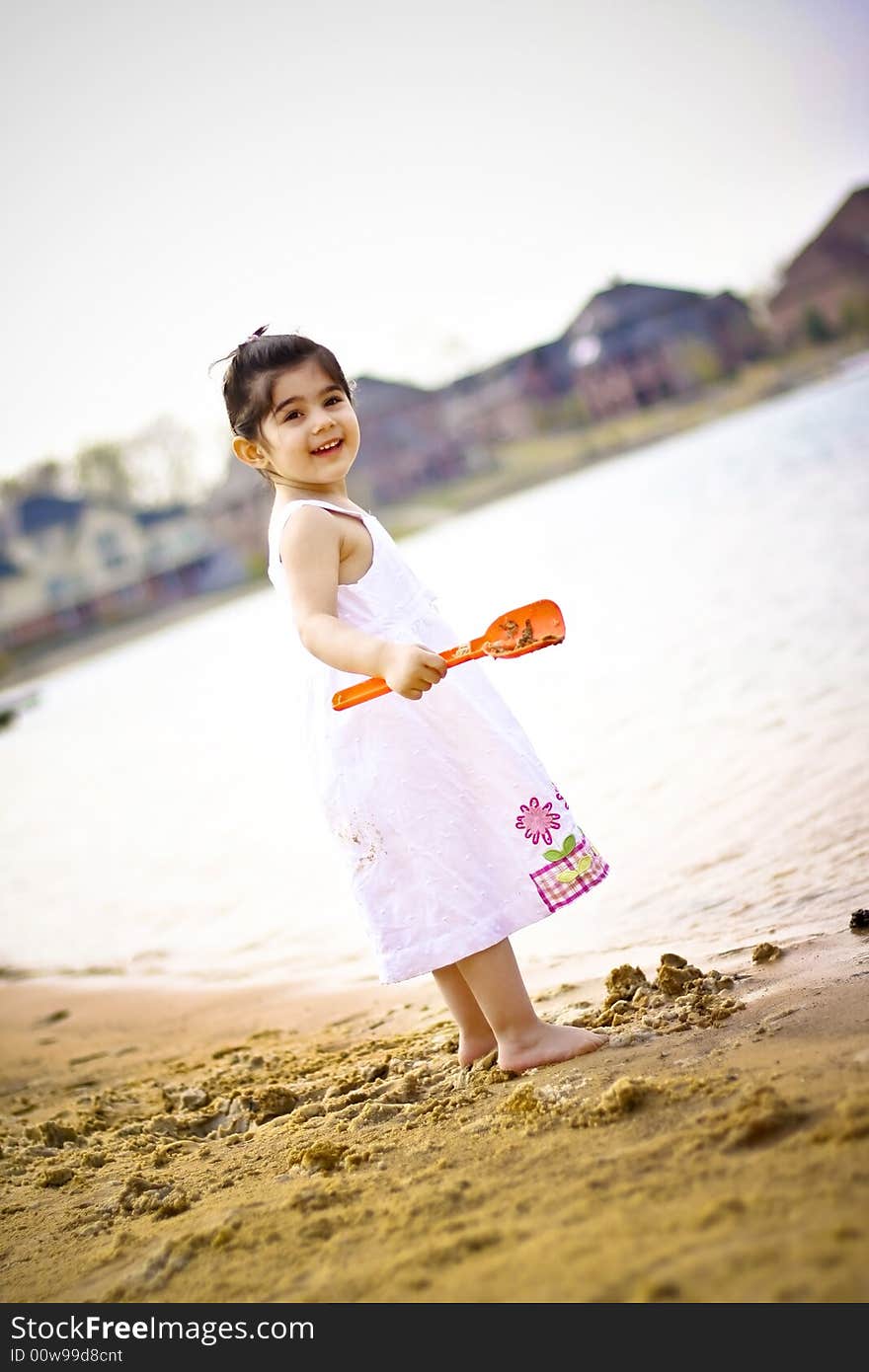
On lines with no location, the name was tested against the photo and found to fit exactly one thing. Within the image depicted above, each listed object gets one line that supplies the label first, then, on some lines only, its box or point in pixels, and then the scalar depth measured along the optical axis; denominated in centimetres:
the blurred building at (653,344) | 4969
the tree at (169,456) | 5853
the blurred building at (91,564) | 4319
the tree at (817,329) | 4597
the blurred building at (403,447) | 5128
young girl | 211
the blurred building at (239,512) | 4698
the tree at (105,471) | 5831
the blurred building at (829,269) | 4709
